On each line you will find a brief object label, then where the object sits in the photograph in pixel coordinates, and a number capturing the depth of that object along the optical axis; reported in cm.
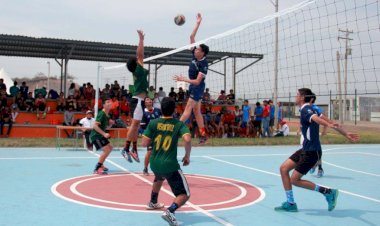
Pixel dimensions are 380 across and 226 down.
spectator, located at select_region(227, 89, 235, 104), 2468
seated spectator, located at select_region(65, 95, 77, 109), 2012
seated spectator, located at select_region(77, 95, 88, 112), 2090
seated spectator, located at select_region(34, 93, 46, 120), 1990
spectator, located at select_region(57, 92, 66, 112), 2050
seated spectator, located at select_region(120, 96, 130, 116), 2102
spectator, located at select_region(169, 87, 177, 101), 2294
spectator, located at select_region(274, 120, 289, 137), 2342
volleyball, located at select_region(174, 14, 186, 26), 1185
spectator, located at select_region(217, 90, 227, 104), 2449
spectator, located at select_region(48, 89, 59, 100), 2183
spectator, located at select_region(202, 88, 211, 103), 2371
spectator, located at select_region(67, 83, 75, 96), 2231
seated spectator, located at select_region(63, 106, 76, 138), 1939
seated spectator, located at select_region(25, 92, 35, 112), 1992
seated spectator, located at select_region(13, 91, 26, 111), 1989
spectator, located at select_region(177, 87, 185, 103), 2328
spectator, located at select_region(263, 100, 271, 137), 2181
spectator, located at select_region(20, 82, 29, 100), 2071
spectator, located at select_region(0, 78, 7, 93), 2020
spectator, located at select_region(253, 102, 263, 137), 2262
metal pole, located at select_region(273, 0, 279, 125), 2532
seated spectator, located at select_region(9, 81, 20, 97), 2120
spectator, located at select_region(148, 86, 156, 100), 1972
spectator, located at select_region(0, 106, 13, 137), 1884
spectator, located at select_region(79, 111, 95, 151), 1500
